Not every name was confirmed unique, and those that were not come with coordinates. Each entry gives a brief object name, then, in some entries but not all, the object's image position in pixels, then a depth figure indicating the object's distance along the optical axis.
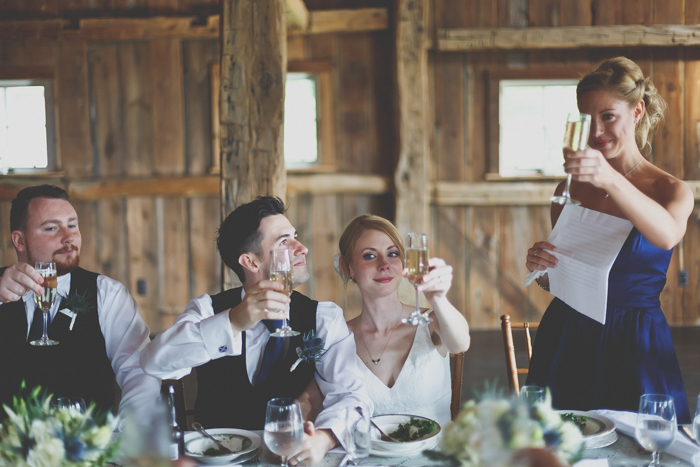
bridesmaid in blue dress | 1.92
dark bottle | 1.38
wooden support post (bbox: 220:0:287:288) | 2.93
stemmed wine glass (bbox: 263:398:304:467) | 1.27
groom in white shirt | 1.72
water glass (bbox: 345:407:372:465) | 1.27
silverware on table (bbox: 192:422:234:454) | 1.48
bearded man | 2.06
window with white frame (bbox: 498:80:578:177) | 5.19
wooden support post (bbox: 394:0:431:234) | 4.83
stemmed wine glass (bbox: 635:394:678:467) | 1.25
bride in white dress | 2.04
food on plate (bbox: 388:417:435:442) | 1.54
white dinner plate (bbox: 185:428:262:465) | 1.40
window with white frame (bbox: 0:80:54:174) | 5.32
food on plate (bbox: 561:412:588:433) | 1.54
